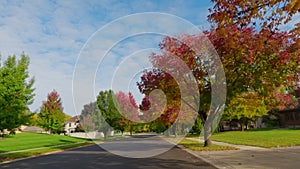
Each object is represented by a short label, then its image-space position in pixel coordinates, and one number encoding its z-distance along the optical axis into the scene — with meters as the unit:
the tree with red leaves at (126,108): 24.74
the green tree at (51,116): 36.55
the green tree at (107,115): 36.80
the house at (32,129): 52.59
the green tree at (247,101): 11.94
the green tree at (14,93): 13.73
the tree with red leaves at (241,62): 8.33
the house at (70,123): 60.94
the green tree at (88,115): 37.78
